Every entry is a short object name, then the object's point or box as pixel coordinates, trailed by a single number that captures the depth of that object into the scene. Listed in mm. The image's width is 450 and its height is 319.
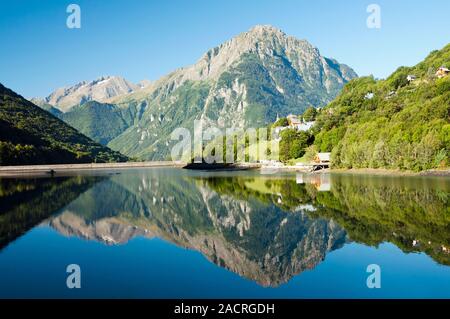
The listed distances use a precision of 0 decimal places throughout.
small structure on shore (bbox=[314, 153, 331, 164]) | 154000
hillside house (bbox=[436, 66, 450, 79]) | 191725
